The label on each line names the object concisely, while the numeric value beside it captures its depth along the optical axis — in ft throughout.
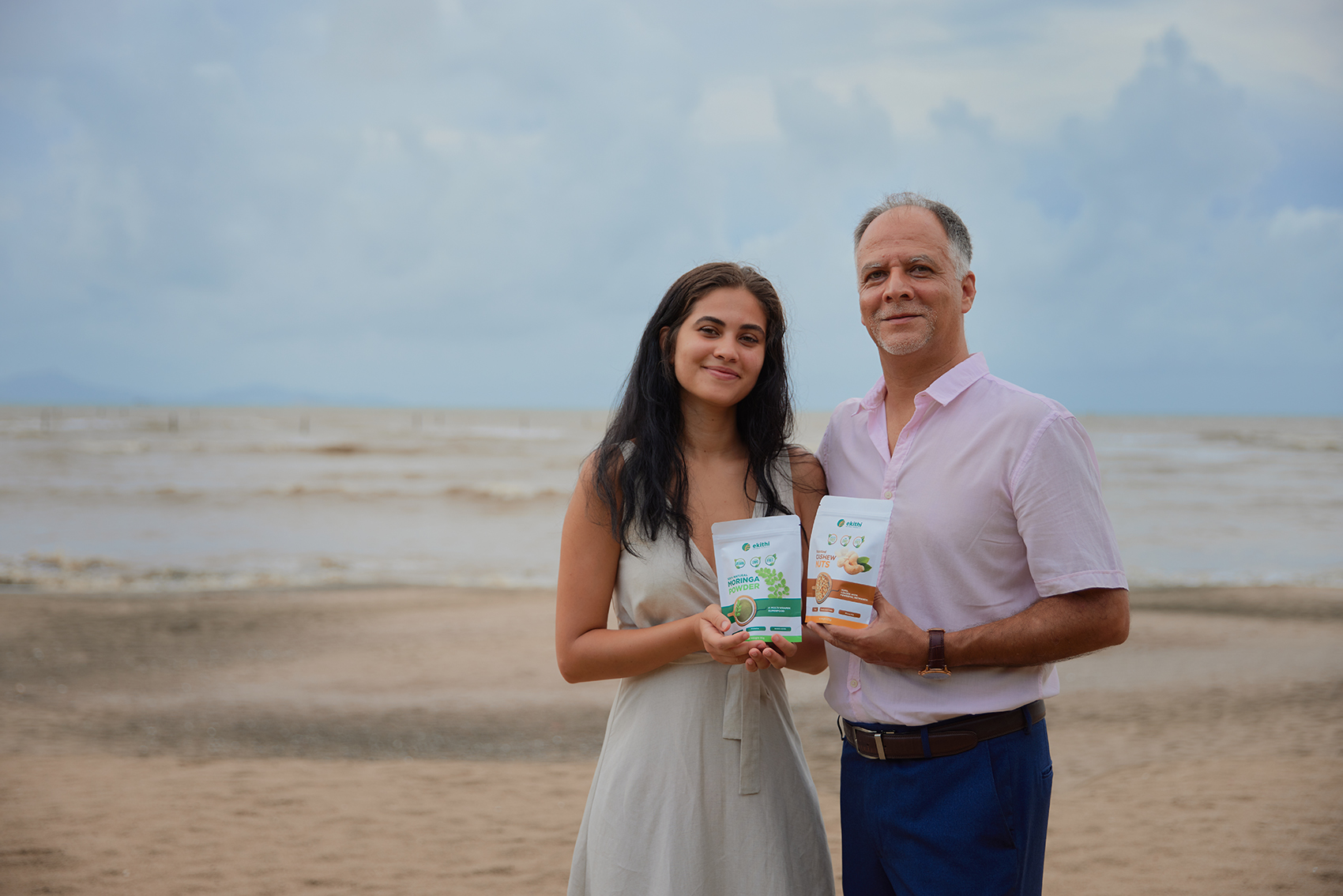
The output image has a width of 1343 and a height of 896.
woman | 7.08
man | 6.47
